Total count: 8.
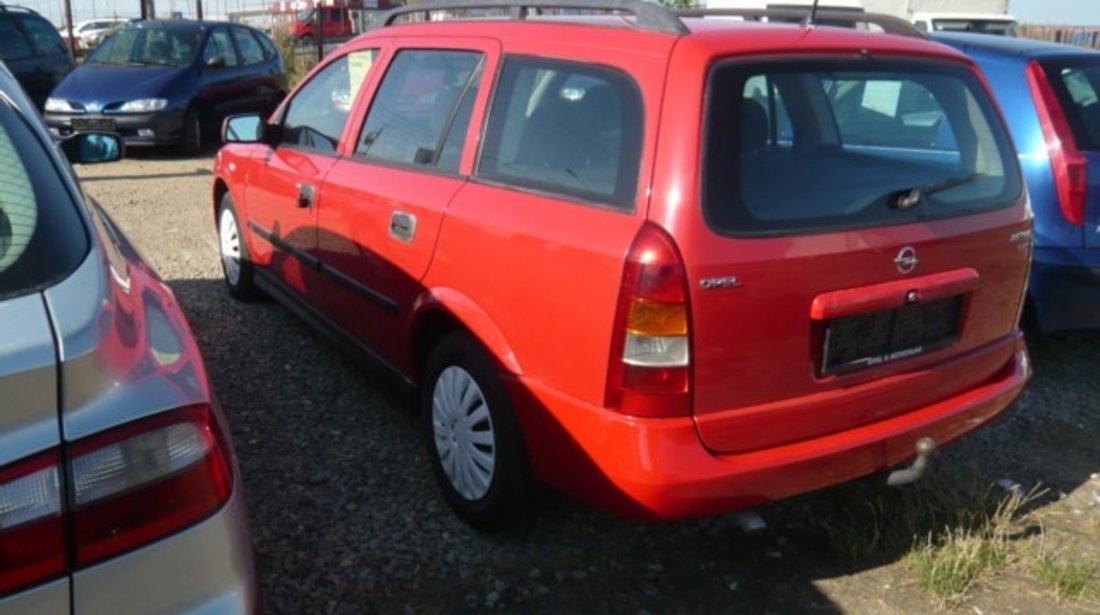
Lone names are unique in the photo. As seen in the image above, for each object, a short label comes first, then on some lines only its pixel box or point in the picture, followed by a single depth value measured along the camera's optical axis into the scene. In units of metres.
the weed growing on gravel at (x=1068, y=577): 3.01
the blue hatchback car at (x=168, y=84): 10.58
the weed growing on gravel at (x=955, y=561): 3.00
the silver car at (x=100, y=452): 1.42
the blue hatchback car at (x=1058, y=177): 4.39
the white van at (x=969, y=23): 13.71
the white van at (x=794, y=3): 12.86
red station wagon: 2.53
